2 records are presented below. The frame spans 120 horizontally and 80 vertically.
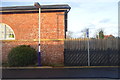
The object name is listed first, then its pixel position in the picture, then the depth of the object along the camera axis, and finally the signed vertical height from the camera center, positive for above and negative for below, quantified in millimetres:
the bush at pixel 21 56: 9731 -1053
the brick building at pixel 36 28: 10798 +1044
